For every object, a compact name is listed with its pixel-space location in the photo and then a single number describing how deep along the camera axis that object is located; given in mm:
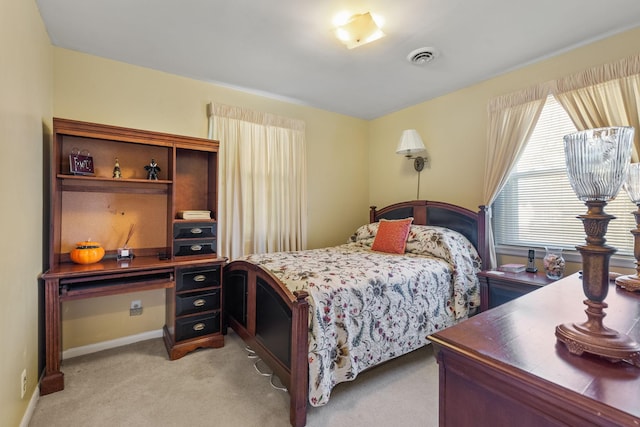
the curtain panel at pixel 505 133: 2789
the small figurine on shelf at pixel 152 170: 2824
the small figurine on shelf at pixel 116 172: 2662
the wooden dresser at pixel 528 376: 631
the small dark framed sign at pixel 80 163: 2451
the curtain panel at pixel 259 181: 3273
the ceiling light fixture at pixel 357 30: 2119
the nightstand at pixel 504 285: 2393
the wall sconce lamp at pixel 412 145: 3633
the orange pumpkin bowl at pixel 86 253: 2428
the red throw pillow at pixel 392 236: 3207
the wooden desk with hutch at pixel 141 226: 2314
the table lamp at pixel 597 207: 817
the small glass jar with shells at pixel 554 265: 2449
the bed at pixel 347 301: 1798
